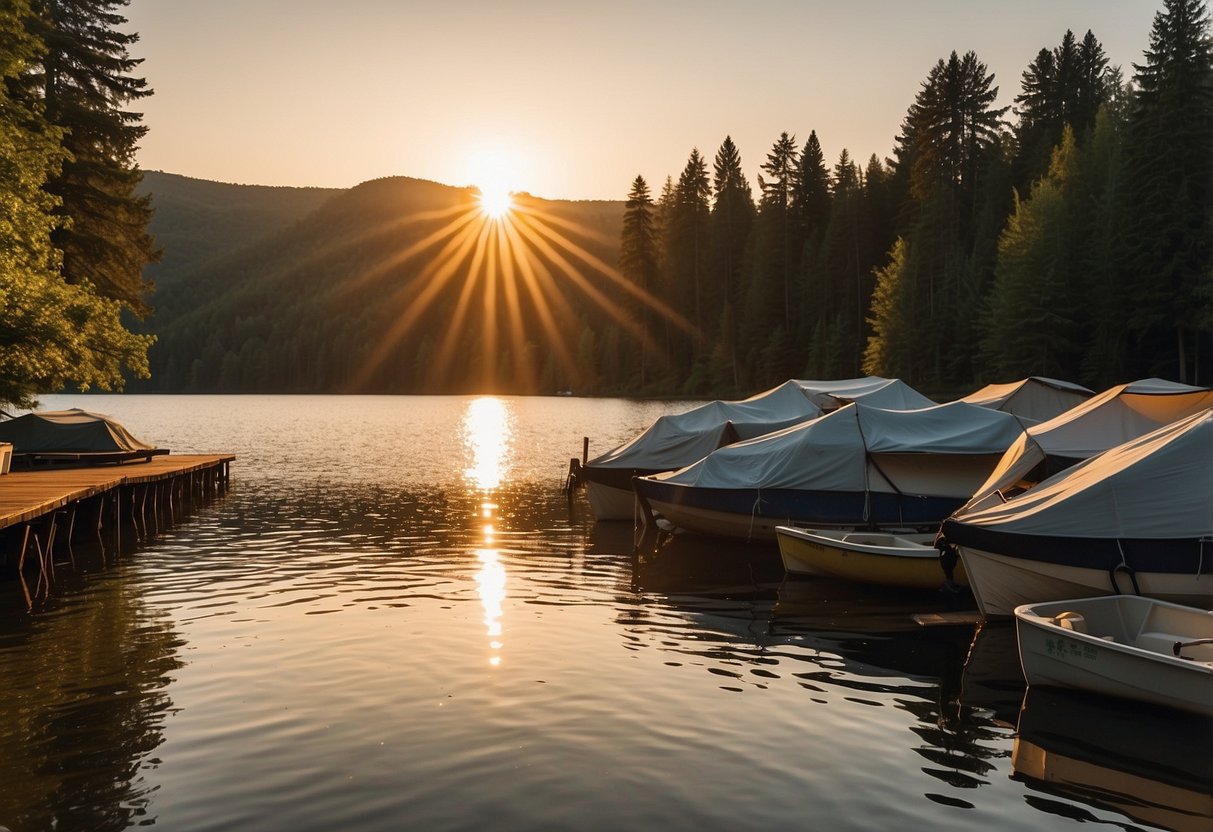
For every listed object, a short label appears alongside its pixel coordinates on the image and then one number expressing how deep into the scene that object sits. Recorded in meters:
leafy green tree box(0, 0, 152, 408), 23.53
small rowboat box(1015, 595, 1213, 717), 11.83
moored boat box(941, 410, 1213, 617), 14.91
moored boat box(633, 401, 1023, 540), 25.14
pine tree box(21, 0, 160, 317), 36.50
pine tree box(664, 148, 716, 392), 132.00
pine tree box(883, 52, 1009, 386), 85.12
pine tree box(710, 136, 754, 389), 131.00
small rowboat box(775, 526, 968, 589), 20.05
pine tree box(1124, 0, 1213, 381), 60.84
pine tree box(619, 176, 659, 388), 128.38
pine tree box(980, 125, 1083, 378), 67.50
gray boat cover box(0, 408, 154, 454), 34.78
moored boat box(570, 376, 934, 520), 32.72
